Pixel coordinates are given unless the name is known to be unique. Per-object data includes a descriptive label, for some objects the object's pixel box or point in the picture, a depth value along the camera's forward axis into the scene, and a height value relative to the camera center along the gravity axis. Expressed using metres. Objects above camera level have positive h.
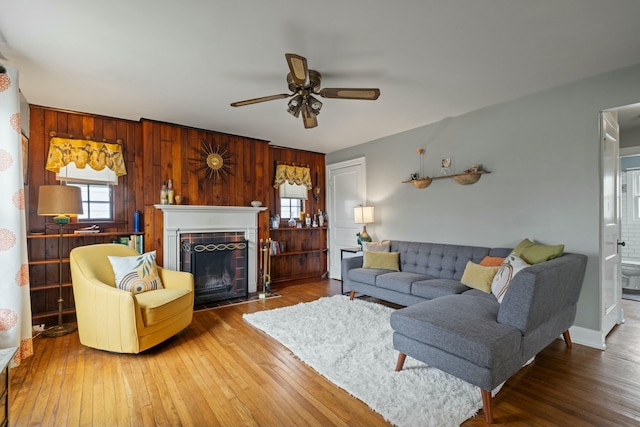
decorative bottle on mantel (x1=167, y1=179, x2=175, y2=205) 4.08 +0.24
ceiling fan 2.42 +0.97
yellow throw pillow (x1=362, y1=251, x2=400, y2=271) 4.17 -0.72
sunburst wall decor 4.47 +0.75
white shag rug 1.86 -1.25
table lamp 4.90 -0.13
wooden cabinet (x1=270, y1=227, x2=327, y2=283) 5.55 -0.87
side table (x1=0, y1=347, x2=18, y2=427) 1.37 -0.70
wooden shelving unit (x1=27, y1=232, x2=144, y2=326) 3.40 -0.75
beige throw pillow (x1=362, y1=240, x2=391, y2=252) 4.45 -0.56
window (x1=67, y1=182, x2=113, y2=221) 3.76 +0.13
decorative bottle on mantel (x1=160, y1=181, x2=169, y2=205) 4.06 +0.21
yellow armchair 2.56 -0.89
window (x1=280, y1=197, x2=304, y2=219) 5.71 +0.06
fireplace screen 4.18 -0.78
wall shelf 3.70 +0.40
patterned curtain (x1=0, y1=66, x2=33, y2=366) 2.26 -0.12
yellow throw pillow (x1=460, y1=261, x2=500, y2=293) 3.04 -0.72
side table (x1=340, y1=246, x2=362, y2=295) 4.86 -0.68
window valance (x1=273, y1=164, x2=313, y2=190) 5.49 +0.65
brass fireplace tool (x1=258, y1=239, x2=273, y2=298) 4.77 -0.90
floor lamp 2.94 +0.09
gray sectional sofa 1.81 -0.80
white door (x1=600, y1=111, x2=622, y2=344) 2.86 -0.20
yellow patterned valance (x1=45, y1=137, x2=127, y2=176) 3.52 +0.71
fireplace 4.04 -0.28
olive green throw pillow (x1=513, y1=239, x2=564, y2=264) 2.74 -0.43
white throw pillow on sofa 2.58 -0.58
